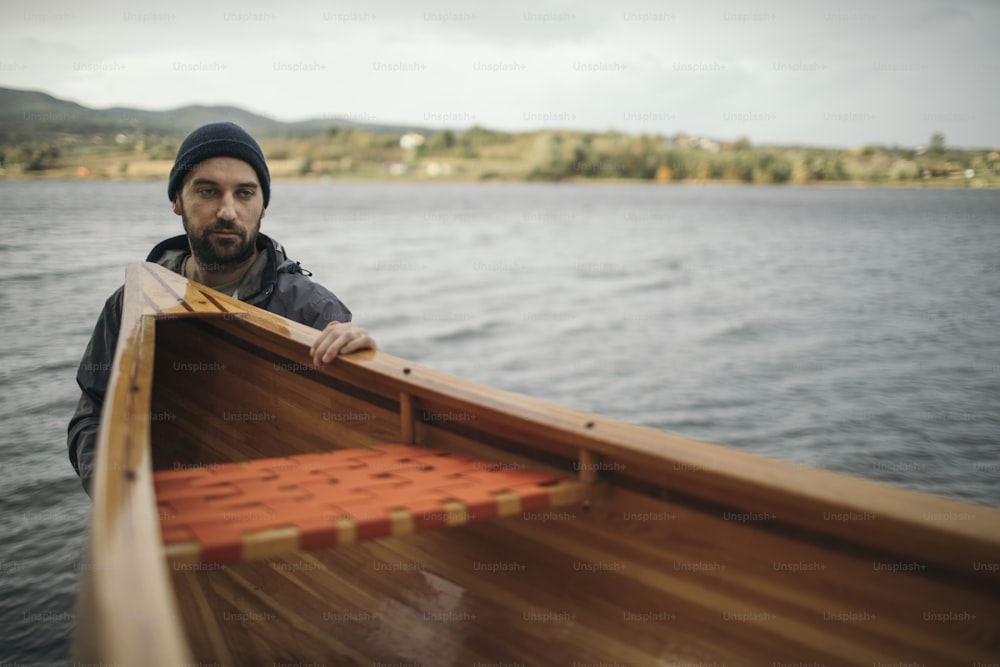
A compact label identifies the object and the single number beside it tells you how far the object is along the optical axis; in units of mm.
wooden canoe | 1502
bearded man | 3004
